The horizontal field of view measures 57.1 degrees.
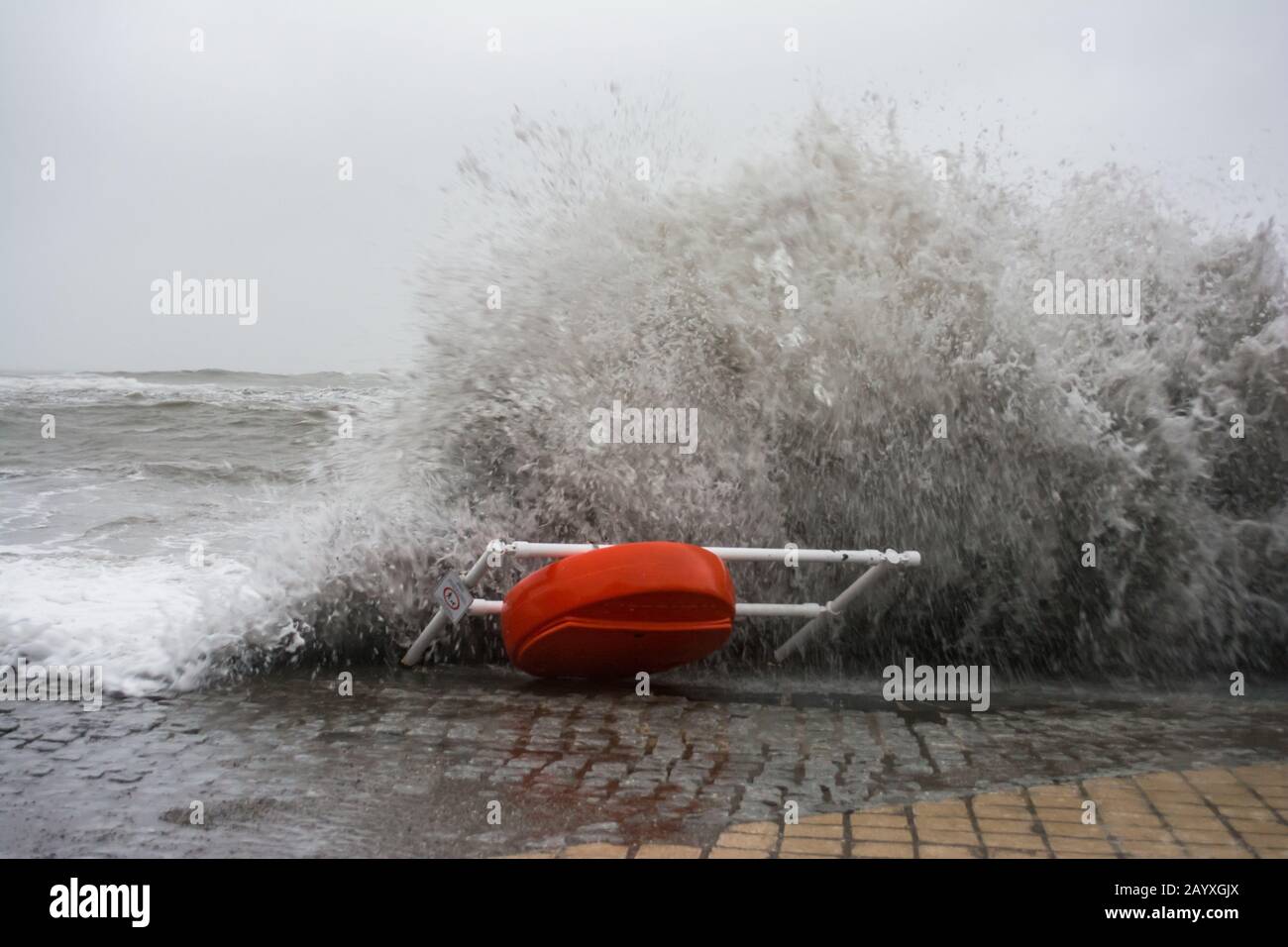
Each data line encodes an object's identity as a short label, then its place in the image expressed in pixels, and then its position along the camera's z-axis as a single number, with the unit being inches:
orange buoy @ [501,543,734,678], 187.5
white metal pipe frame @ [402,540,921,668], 193.8
